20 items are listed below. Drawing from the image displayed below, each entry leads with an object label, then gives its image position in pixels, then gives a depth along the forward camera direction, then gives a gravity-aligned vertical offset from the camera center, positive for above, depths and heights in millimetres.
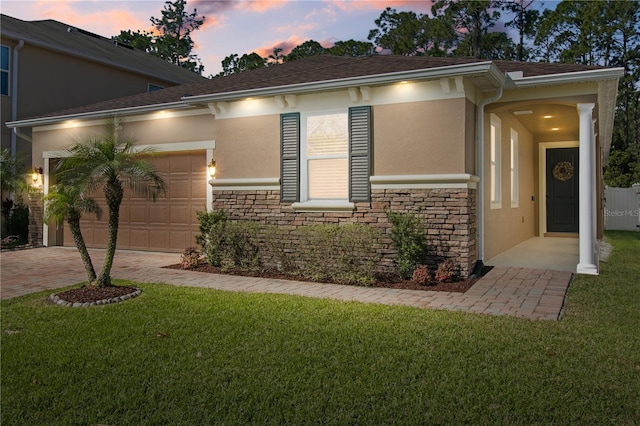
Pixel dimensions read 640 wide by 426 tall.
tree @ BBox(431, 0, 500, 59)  25172 +10260
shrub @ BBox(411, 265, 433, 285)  6805 -813
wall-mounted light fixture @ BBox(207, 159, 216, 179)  9375 +908
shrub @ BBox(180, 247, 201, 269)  8555 -741
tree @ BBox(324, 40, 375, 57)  29250 +10020
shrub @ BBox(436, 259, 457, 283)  6887 -769
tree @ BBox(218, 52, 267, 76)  32344 +10206
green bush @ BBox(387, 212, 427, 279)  7027 -357
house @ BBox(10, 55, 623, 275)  7203 +1245
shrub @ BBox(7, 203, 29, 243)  12665 -216
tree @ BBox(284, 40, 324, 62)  31652 +10719
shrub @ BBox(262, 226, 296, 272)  7984 -509
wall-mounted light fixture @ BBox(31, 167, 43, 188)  12008 +932
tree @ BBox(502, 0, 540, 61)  26266 +10538
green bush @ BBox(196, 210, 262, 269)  8242 -444
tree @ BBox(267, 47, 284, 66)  32875 +10613
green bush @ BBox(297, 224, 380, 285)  7148 -542
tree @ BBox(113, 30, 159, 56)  31656 +11456
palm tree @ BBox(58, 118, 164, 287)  6000 +556
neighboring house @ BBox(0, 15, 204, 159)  13367 +4493
